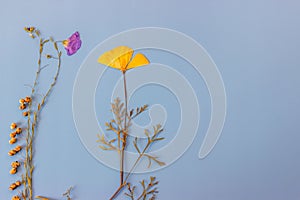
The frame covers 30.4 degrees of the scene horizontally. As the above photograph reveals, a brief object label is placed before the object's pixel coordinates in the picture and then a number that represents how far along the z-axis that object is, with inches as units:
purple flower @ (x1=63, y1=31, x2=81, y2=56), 19.9
